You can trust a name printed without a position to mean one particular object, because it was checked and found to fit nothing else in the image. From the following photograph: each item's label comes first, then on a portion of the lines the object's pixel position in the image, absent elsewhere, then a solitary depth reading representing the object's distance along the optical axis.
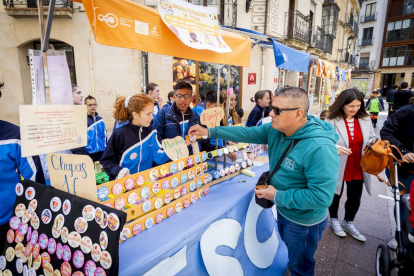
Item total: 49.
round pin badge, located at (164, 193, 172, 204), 1.68
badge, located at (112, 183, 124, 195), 1.41
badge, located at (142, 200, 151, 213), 1.53
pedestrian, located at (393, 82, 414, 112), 8.03
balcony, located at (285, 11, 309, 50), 12.32
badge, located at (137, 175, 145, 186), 1.54
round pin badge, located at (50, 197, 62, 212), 1.24
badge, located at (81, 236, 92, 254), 1.11
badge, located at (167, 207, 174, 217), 1.70
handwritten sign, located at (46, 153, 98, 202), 1.25
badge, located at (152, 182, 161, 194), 1.62
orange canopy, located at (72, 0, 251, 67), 1.49
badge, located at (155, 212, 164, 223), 1.62
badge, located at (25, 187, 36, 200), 1.34
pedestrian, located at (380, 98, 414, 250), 2.56
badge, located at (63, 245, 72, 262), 1.17
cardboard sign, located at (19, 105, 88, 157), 1.18
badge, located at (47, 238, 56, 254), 1.21
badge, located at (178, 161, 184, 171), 1.84
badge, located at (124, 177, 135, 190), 1.47
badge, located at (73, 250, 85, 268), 1.13
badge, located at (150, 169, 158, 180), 1.62
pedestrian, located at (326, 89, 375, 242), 2.70
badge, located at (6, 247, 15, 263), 1.35
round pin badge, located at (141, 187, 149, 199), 1.54
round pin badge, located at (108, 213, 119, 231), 1.05
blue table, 1.34
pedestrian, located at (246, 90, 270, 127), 4.12
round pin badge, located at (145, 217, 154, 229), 1.54
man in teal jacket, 1.47
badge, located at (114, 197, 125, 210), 1.41
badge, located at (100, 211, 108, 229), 1.08
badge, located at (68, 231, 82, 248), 1.15
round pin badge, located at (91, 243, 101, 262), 1.08
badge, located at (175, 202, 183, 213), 1.77
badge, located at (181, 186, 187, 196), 1.84
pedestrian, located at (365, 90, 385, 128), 10.28
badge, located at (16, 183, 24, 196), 1.38
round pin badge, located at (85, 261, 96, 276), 1.09
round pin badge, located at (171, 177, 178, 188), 1.76
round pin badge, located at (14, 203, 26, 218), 1.36
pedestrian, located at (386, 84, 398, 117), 10.34
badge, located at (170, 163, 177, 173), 1.76
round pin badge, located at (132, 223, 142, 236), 1.47
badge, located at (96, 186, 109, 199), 1.34
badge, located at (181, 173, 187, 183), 1.84
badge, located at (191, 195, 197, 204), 1.93
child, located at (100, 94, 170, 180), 2.17
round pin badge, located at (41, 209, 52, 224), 1.25
